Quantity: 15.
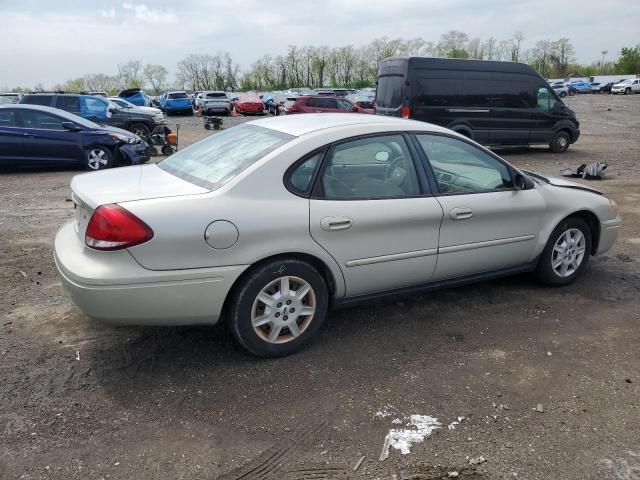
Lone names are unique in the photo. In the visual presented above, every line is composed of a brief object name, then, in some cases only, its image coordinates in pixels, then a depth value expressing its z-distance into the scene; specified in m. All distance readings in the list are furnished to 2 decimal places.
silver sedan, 3.08
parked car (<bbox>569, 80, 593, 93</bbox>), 69.50
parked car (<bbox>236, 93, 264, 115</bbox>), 37.06
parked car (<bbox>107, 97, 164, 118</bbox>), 17.75
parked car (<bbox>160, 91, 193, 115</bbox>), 36.31
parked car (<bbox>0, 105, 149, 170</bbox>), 10.99
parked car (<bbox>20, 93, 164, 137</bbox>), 14.95
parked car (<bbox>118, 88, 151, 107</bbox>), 32.34
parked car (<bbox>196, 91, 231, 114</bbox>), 35.38
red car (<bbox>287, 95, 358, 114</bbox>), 24.19
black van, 12.77
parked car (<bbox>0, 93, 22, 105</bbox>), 25.02
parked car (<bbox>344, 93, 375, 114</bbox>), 27.12
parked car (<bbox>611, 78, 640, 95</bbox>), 58.97
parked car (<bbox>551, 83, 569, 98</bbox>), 55.33
